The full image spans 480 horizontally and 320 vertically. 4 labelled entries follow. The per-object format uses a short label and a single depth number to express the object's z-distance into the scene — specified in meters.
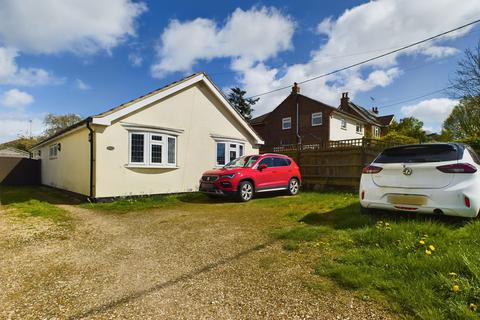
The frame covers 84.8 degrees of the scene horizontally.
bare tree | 18.08
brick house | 27.94
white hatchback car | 4.22
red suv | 9.30
